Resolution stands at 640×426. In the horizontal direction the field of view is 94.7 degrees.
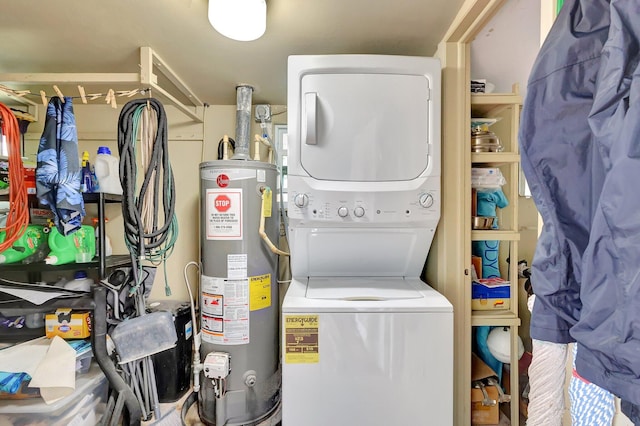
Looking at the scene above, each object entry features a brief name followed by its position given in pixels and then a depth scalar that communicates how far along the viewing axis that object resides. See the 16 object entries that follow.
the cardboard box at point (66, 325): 1.38
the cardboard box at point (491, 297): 1.42
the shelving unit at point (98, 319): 1.31
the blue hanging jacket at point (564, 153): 0.61
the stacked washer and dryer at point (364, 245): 1.09
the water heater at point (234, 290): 1.50
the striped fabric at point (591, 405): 0.59
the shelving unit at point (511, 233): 1.35
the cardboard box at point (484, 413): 1.42
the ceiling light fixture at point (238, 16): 1.05
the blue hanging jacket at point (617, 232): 0.44
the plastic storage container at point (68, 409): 1.20
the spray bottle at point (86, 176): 1.49
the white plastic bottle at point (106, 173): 1.59
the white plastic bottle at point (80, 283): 1.47
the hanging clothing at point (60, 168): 1.30
